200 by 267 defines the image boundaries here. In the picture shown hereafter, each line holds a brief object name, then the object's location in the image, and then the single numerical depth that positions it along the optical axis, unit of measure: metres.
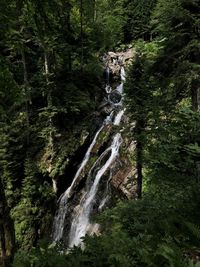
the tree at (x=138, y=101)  11.57
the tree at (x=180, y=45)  13.12
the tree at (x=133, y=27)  37.27
